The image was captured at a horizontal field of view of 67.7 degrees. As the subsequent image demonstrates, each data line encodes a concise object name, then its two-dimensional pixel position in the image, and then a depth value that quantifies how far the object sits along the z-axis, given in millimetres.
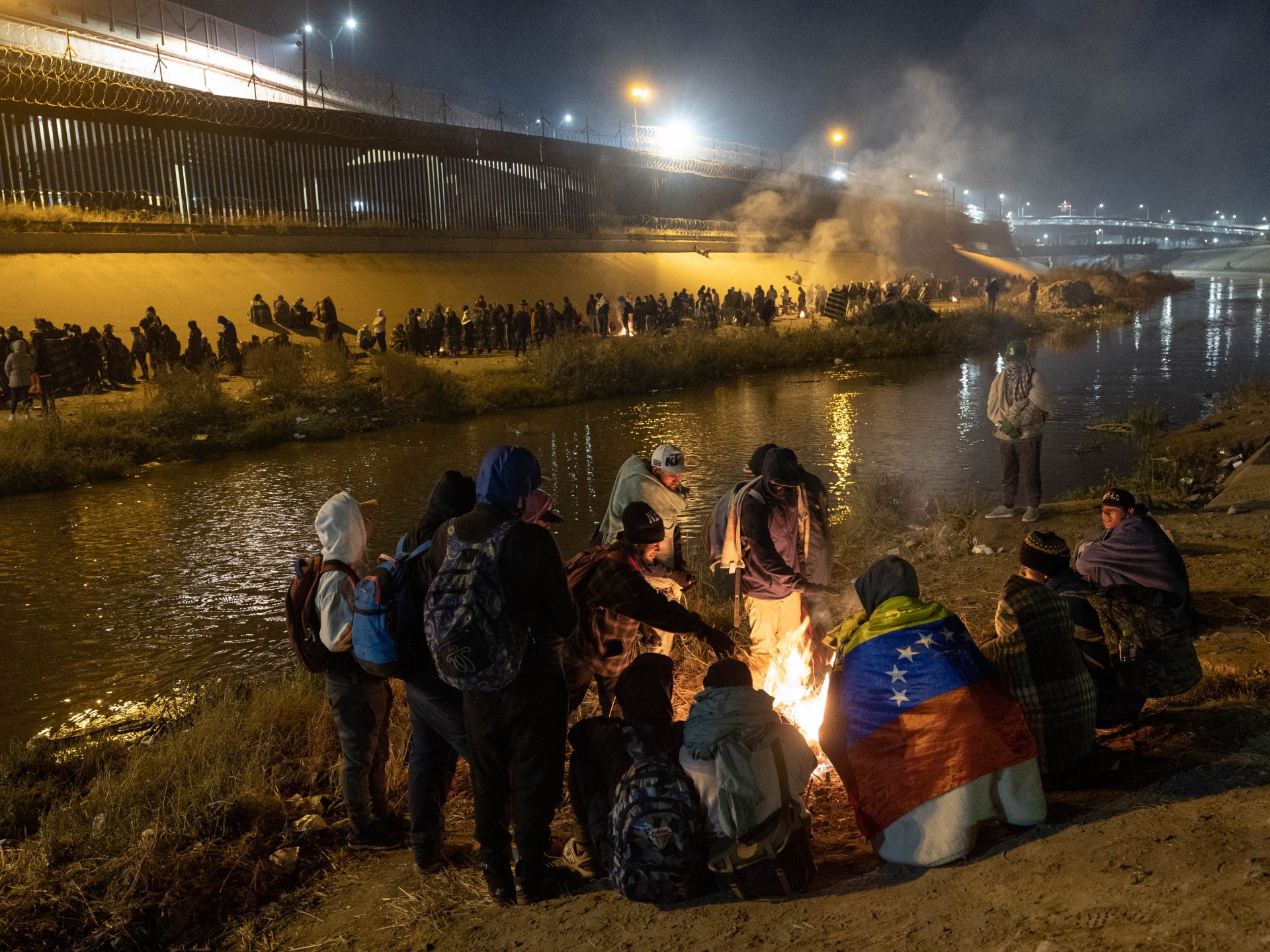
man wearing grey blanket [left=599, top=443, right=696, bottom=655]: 5023
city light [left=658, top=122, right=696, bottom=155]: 52238
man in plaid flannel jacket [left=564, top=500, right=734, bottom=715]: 3984
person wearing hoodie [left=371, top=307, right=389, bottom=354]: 23672
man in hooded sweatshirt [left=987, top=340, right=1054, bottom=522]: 8891
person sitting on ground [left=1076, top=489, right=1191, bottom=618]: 4723
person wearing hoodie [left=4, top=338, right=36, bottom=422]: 16219
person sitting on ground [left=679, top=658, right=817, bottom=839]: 3307
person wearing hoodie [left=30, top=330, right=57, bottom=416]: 17281
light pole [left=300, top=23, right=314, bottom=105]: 39109
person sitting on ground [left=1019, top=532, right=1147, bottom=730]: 4285
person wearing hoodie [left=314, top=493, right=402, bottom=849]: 3803
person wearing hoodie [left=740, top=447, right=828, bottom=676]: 5152
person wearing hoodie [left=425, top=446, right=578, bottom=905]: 3289
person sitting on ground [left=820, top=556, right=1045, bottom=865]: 3338
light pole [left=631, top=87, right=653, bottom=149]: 48875
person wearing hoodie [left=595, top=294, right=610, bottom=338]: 28484
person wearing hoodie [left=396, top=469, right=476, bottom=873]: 3643
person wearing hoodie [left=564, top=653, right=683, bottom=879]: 3568
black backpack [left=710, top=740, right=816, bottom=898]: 3334
